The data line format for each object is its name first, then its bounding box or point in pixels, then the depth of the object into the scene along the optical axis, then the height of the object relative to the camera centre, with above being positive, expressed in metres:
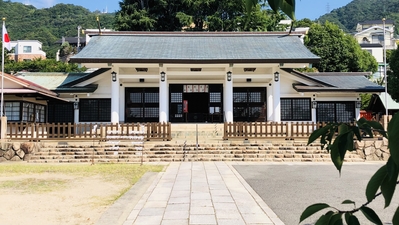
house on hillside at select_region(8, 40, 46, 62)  64.19 +13.47
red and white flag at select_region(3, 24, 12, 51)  17.32 +4.20
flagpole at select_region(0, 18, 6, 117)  16.12 +1.31
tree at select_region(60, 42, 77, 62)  62.69 +12.85
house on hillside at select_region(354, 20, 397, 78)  63.28 +19.72
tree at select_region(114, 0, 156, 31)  36.77 +11.19
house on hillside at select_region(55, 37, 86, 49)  69.66 +17.01
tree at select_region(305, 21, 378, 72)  41.00 +8.55
